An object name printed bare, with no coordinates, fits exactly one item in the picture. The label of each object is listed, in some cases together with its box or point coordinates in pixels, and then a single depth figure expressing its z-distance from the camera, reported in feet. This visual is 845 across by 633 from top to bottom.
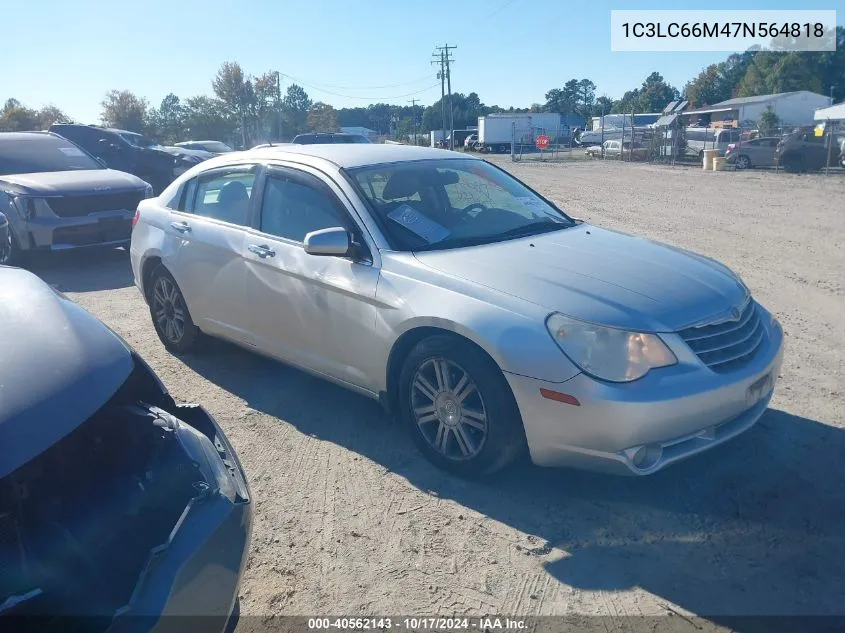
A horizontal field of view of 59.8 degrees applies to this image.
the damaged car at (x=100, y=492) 6.45
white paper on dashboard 14.10
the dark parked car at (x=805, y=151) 87.56
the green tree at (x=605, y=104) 336.70
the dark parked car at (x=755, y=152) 94.27
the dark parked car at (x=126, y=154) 54.75
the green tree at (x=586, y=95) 370.20
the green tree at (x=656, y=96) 280.92
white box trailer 187.54
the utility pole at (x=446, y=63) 228.02
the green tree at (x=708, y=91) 265.75
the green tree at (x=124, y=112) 178.91
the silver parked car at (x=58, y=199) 30.25
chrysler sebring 11.01
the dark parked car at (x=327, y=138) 57.98
